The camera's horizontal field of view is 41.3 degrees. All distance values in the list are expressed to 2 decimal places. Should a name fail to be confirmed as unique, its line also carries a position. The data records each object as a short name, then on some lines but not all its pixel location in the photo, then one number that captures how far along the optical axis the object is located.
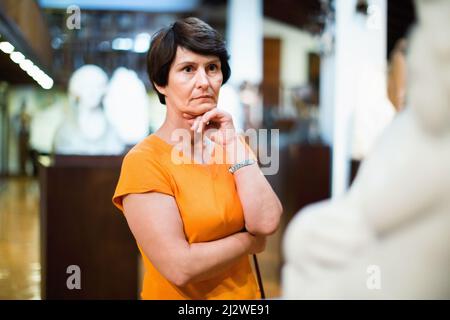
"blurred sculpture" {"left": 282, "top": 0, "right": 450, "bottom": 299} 0.71
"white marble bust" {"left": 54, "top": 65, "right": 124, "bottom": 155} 3.67
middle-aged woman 1.19
